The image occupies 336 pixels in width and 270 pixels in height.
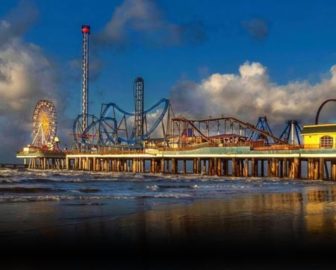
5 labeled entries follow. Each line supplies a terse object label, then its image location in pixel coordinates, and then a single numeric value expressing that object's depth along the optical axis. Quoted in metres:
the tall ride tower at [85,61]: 123.76
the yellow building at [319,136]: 57.34
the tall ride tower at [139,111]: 118.19
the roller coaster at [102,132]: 132.88
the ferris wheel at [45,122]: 137.38
